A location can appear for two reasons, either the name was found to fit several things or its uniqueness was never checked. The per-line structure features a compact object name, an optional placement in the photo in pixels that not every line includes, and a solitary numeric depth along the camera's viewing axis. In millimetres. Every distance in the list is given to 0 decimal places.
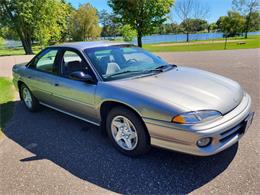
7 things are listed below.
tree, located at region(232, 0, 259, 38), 51138
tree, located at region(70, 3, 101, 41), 57219
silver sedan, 2543
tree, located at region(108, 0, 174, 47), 35031
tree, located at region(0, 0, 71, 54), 27156
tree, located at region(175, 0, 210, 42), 61875
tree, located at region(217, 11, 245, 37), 53772
